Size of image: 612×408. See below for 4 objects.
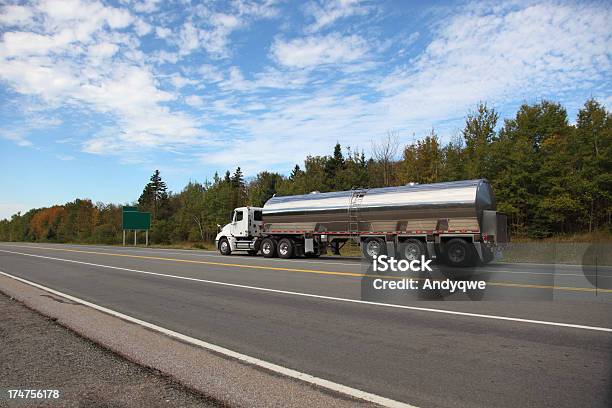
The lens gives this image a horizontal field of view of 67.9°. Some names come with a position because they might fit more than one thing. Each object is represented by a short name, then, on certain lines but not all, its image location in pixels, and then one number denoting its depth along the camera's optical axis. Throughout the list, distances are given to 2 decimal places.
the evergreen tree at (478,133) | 40.53
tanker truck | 17.56
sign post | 55.16
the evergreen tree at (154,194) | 107.45
